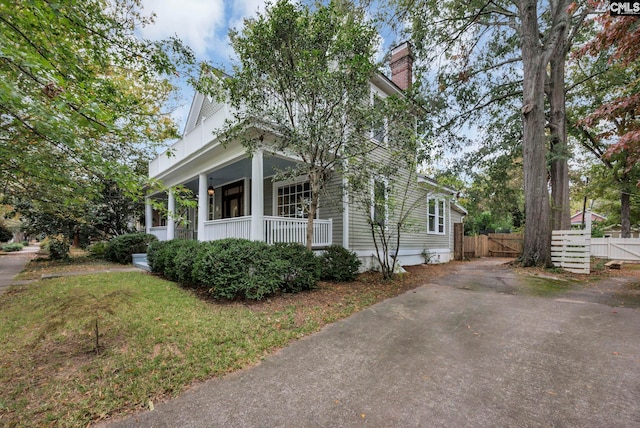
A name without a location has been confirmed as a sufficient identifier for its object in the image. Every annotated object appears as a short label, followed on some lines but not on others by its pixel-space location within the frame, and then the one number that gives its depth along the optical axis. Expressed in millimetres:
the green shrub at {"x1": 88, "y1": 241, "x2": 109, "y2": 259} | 13320
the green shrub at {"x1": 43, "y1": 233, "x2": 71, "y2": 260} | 11625
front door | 10859
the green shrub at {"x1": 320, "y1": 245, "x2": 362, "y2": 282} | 7027
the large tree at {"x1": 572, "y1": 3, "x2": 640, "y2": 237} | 4746
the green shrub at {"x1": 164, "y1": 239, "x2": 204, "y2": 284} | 6262
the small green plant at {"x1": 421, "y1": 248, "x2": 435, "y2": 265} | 11718
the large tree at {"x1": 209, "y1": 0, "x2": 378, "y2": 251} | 5488
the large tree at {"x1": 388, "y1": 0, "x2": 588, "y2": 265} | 8656
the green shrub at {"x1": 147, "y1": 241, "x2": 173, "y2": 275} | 7847
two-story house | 7105
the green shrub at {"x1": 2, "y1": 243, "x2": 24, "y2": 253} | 21047
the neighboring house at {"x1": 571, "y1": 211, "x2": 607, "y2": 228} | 36031
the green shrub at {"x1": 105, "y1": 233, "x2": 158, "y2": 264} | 11141
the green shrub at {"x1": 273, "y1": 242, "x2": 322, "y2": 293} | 5793
